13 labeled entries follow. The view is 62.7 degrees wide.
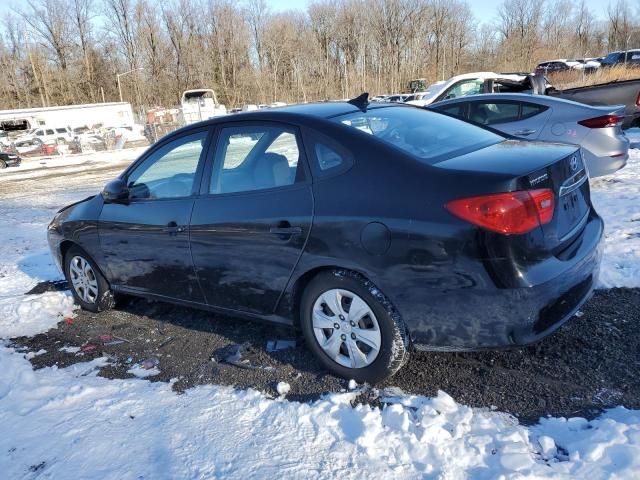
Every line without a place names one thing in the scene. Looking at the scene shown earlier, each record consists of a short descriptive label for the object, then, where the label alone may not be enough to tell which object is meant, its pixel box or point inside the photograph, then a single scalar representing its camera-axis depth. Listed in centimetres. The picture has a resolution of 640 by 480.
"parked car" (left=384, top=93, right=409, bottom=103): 3167
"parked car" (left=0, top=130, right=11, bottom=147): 2808
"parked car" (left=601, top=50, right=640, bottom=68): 2890
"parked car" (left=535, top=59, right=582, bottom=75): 3149
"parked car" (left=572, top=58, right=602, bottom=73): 2925
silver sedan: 683
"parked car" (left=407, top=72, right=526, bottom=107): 1216
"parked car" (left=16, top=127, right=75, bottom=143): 2981
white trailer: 3554
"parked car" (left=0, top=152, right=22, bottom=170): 2480
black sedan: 262
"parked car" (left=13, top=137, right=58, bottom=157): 2908
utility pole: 5427
